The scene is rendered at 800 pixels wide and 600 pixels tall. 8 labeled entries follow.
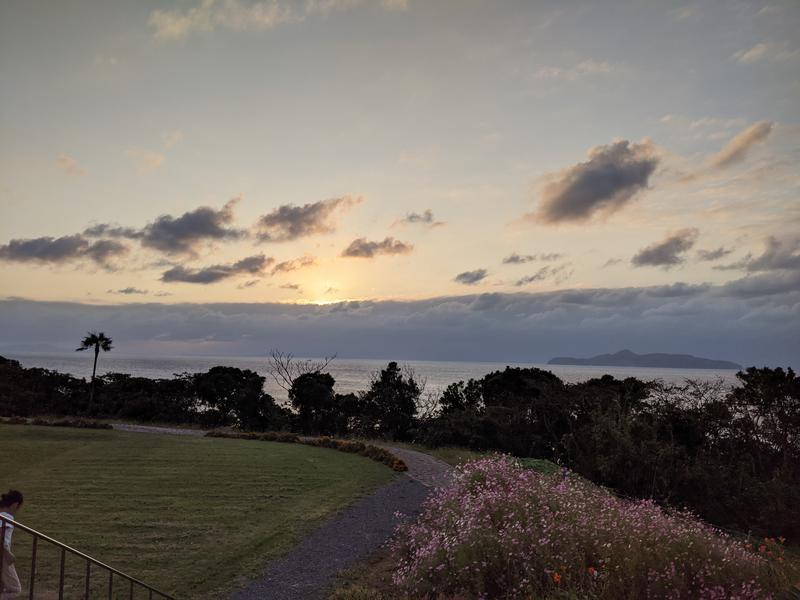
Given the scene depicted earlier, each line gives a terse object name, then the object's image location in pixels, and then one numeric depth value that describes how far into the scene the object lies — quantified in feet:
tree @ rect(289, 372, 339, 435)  112.98
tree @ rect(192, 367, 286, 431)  116.78
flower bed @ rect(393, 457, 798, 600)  21.13
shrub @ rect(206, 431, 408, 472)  64.54
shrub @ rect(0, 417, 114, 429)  87.61
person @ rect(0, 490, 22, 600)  18.98
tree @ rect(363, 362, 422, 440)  104.73
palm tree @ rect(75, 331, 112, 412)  127.70
